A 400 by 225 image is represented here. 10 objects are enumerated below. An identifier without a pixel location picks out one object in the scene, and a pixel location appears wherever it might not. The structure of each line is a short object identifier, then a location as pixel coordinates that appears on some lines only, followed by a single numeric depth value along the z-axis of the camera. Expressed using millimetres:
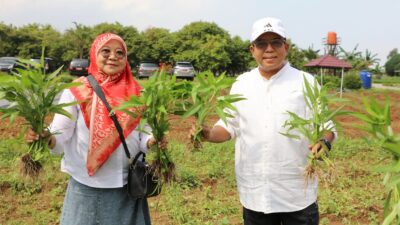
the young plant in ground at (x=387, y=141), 1503
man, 2213
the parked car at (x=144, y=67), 22111
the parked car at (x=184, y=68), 21125
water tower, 27906
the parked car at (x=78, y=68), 22938
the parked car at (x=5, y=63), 19828
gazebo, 21250
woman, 2205
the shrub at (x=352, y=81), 24266
